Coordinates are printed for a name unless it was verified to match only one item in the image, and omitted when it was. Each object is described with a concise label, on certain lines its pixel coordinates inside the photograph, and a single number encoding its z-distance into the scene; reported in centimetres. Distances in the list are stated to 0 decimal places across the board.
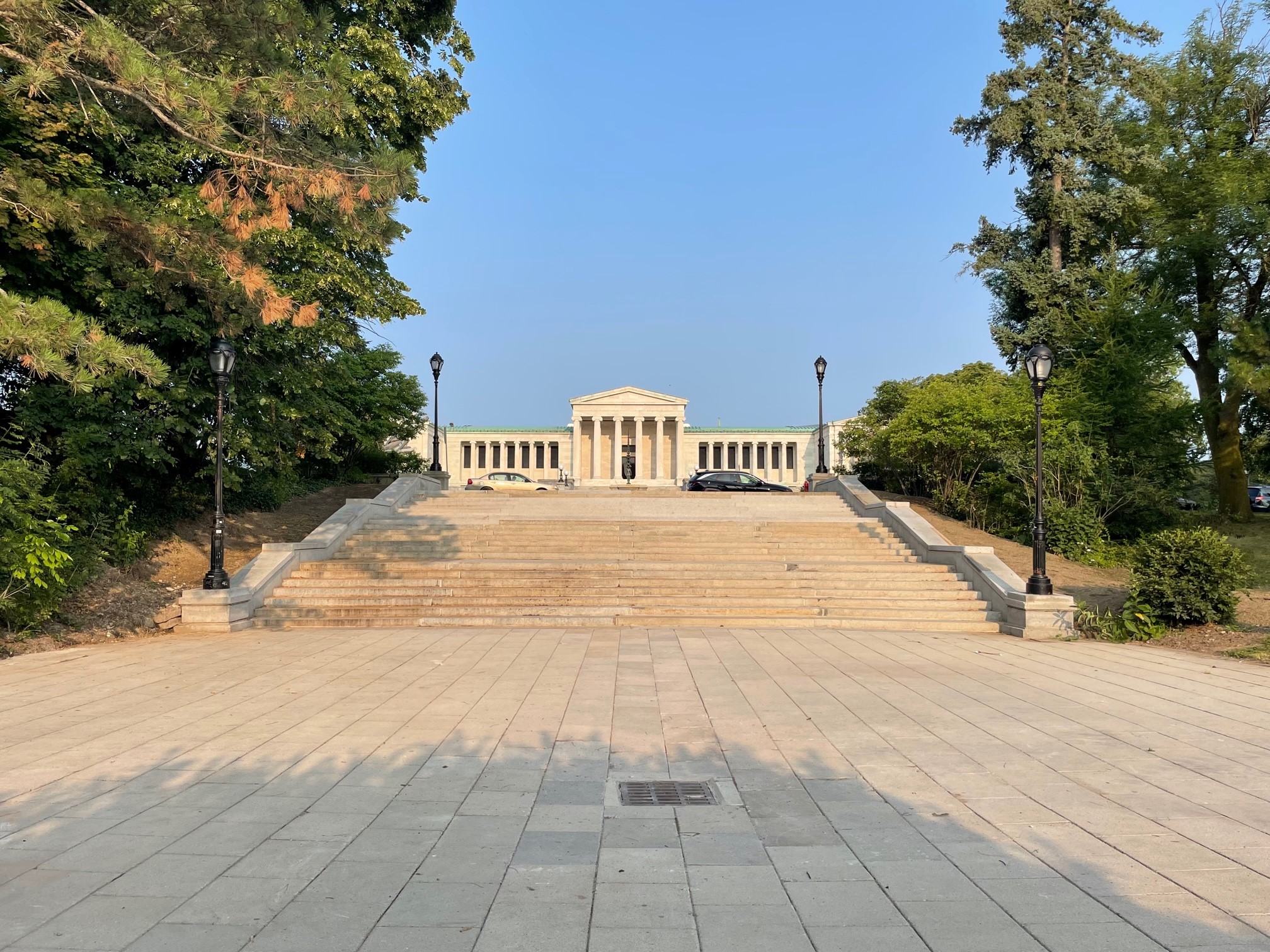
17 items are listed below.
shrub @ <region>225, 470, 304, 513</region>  1711
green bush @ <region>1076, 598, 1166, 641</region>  1114
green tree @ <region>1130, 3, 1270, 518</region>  2212
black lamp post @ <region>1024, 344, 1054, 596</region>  1216
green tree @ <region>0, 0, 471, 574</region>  820
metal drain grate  450
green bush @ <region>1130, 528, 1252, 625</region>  1100
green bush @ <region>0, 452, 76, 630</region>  940
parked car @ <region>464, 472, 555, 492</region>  3775
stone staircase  1249
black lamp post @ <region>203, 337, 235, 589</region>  1168
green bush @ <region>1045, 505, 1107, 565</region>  1988
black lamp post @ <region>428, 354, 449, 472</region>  2531
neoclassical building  8125
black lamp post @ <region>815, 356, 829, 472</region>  2528
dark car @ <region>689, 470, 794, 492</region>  3731
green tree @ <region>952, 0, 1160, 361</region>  2572
